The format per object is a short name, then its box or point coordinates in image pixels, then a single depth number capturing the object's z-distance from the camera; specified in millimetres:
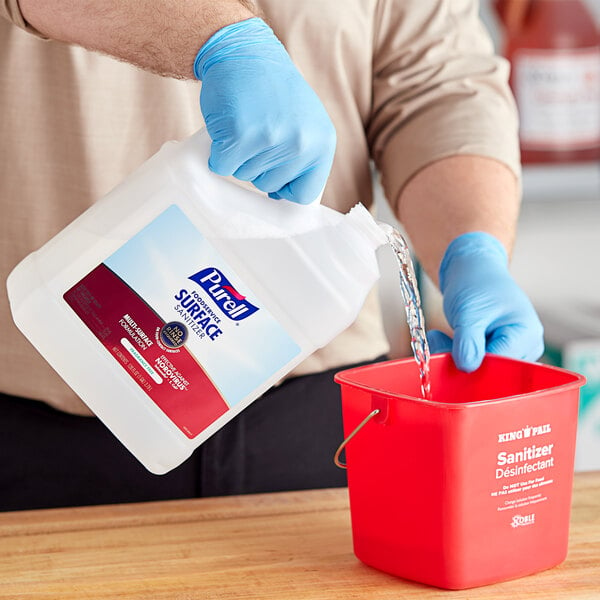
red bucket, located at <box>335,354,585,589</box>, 1230
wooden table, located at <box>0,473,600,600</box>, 1261
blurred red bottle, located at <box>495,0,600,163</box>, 2152
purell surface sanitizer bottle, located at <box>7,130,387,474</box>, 1244
